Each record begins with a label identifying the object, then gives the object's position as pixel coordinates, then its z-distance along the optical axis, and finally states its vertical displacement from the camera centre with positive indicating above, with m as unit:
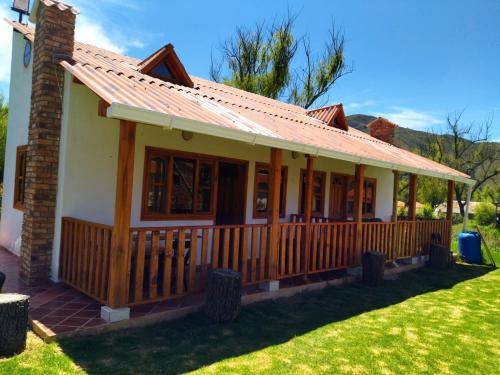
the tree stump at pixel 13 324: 3.72 -1.40
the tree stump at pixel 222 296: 5.07 -1.36
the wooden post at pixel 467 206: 12.82 +0.08
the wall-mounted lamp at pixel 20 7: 9.43 +4.43
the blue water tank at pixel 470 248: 12.20 -1.28
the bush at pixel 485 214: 31.45 -0.43
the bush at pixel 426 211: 24.39 -0.34
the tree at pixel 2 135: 15.01 +1.97
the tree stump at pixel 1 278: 4.89 -1.23
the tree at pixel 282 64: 27.67 +10.14
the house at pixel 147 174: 4.82 +0.34
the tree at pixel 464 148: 34.56 +5.70
